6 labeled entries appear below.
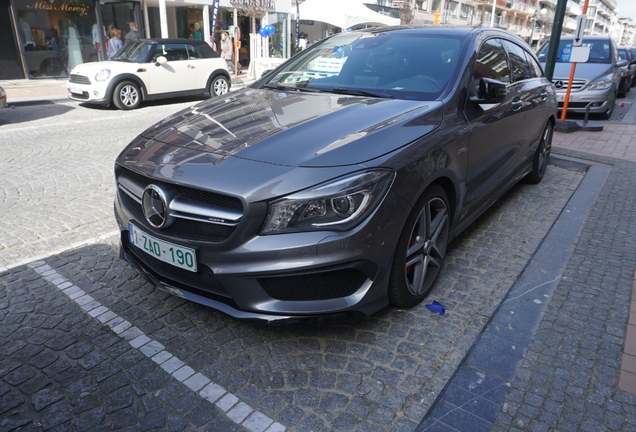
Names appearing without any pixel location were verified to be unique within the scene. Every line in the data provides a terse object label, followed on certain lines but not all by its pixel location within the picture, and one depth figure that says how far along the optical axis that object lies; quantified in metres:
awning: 21.31
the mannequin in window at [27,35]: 15.92
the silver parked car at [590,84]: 10.12
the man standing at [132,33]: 16.40
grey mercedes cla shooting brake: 2.26
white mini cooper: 10.83
